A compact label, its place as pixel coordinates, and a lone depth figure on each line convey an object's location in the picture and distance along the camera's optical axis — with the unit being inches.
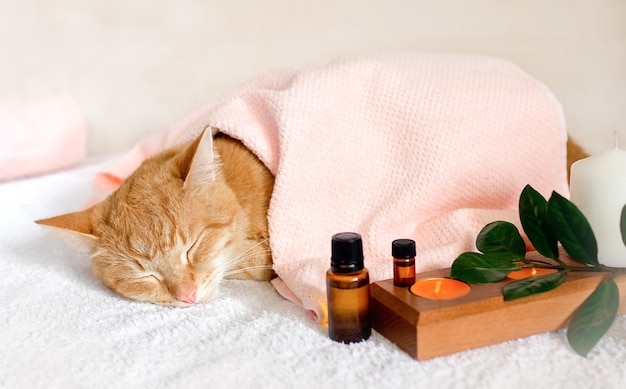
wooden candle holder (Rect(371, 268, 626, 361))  38.9
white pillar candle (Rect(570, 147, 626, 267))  43.3
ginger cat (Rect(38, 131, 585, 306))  48.3
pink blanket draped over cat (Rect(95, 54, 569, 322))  53.0
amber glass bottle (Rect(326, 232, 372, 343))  40.2
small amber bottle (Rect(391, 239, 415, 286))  42.6
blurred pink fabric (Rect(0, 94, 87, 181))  81.8
